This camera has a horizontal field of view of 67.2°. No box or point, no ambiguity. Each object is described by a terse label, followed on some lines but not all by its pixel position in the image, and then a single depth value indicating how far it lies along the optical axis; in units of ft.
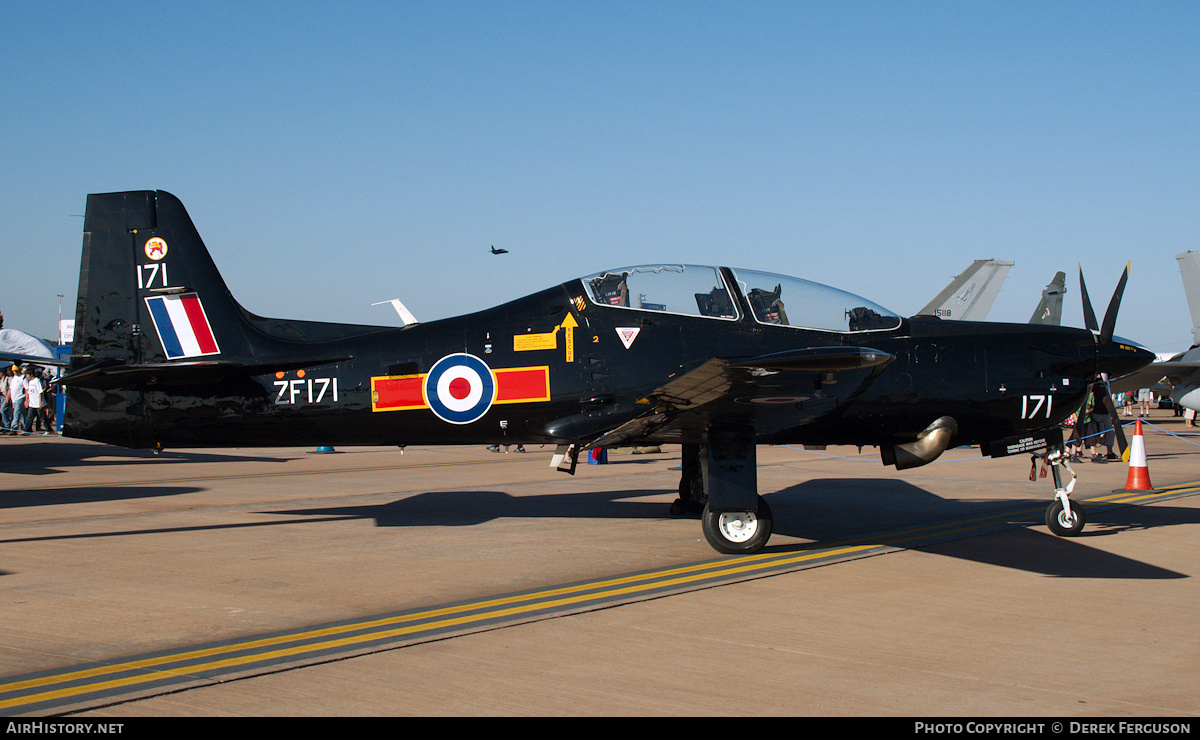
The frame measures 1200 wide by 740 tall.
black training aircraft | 32.35
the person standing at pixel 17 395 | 90.33
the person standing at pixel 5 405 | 95.04
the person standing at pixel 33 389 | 90.53
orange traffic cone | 51.02
